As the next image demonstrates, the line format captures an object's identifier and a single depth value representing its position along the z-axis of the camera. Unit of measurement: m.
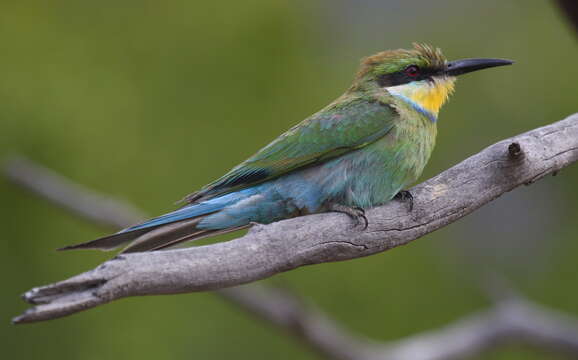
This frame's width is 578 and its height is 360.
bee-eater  6.58
